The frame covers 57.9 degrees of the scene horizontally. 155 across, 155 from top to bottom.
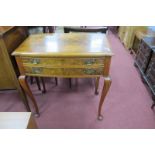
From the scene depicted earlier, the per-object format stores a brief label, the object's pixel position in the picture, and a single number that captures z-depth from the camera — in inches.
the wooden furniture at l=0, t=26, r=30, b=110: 41.8
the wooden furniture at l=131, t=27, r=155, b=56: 91.1
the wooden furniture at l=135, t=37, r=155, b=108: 68.6
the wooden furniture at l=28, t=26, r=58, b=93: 67.6
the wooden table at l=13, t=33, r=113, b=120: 39.3
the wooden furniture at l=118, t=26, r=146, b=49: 105.1
